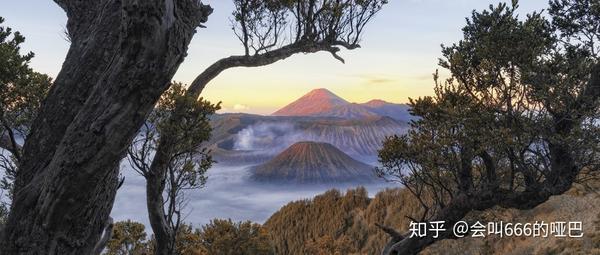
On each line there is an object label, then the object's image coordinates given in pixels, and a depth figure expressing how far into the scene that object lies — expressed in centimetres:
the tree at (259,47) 1022
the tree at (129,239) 2005
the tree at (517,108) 945
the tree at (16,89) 1016
